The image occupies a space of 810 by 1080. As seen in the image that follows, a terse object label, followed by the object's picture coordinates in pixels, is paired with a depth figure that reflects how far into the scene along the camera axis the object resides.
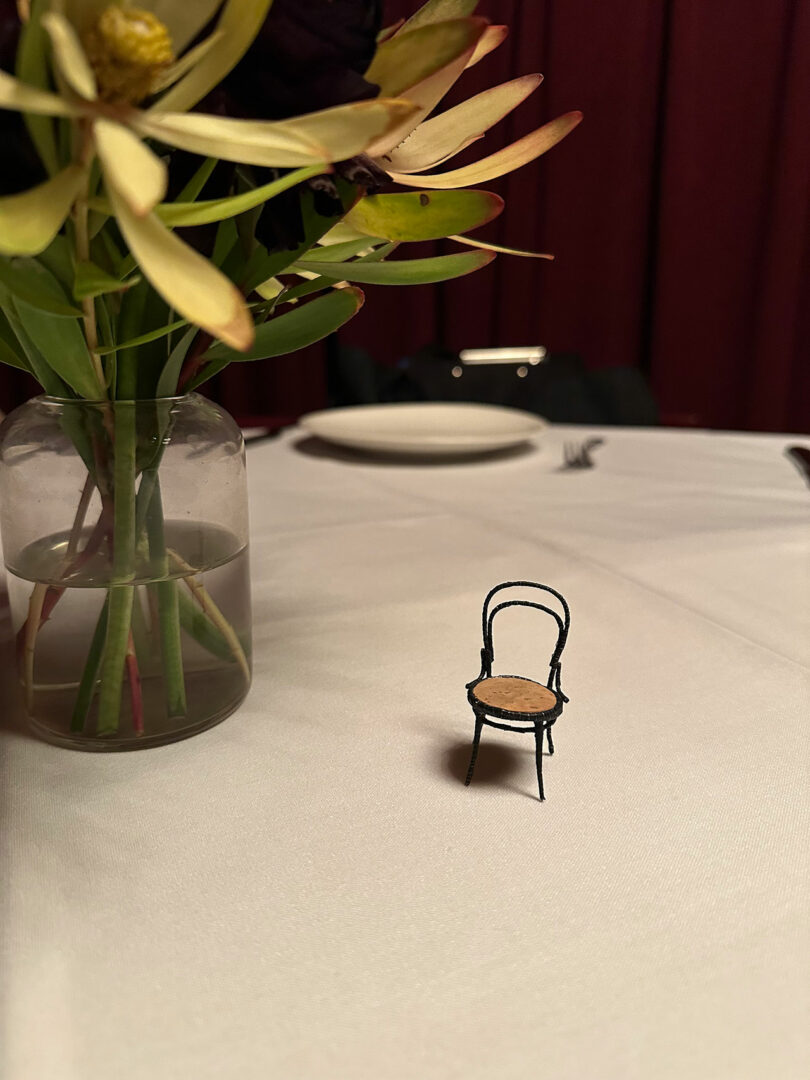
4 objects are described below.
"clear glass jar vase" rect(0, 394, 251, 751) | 0.38
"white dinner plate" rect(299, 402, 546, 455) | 0.97
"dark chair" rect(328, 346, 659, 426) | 1.59
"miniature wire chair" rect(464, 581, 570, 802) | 0.37
